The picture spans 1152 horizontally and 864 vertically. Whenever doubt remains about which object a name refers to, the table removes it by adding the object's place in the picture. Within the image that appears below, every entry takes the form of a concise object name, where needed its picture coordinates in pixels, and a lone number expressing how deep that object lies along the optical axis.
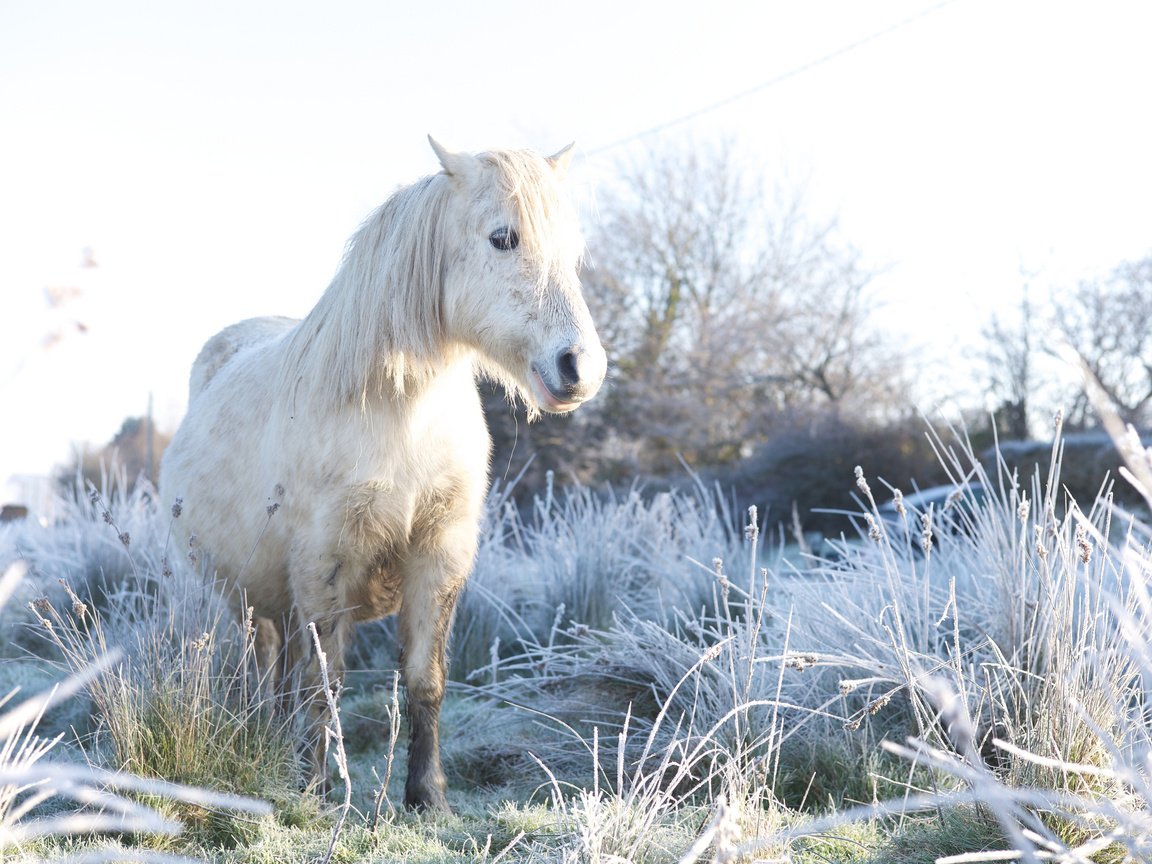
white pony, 2.97
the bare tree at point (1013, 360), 16.45
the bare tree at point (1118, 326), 15.73
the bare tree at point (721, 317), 16.62
